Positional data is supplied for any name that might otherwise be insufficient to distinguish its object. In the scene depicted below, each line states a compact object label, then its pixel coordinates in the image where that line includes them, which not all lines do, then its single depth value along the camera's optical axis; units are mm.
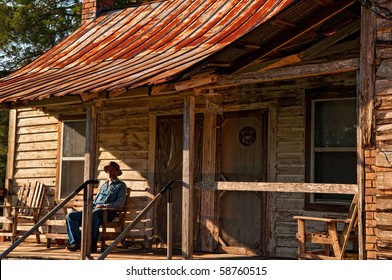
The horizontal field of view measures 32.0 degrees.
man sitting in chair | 11180
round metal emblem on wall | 11586
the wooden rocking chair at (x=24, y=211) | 12828
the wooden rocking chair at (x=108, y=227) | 11305
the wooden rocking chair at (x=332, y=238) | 8578
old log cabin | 8273
